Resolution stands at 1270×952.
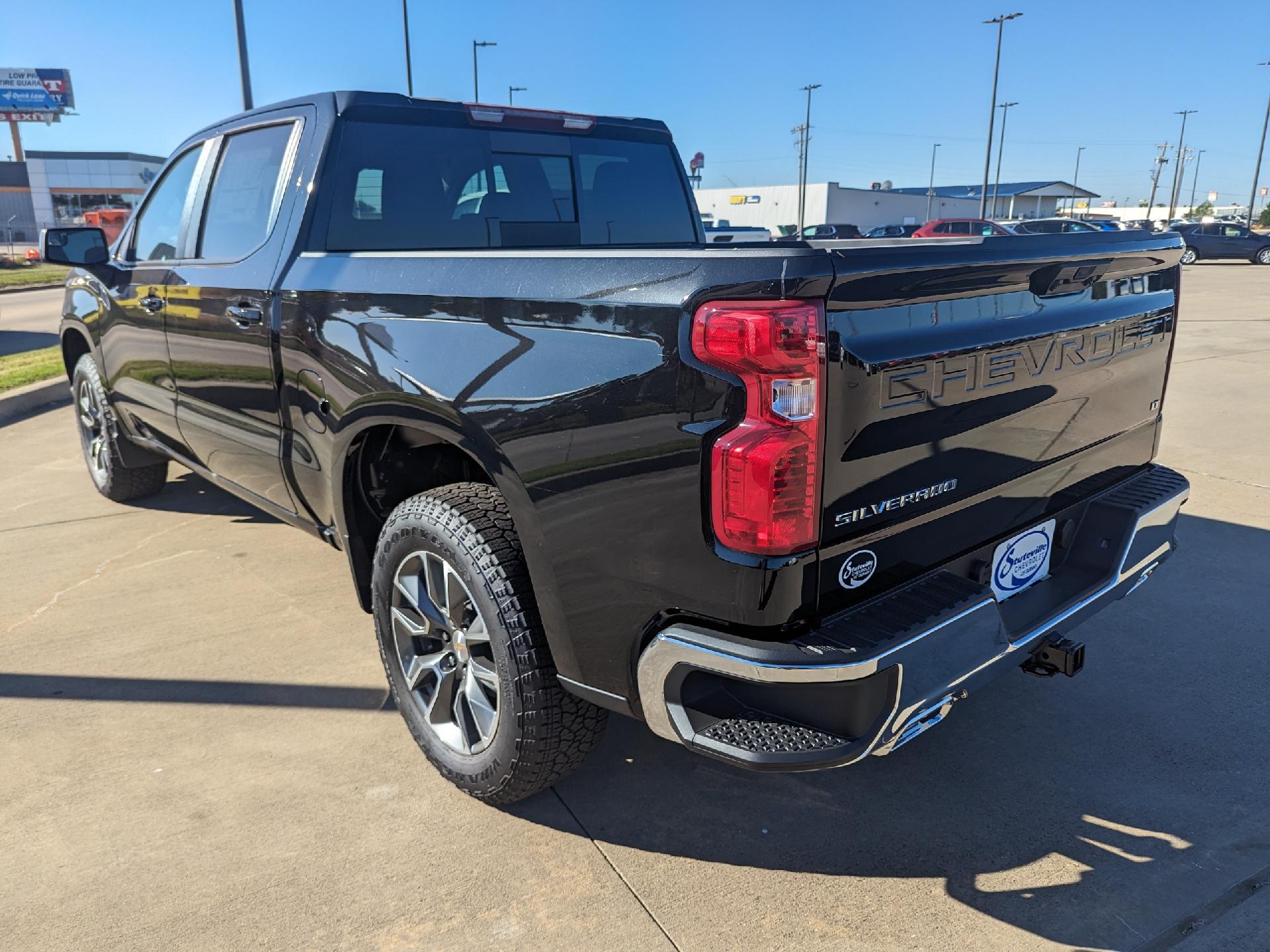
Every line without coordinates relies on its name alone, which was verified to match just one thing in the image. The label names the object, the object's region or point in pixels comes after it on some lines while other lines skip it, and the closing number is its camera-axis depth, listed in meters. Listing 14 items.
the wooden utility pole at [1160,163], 84.16
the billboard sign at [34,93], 78.19
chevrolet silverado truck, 1.90
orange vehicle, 37.69
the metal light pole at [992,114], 38.06
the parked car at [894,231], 32.88
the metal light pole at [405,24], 26.45
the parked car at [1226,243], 31.23
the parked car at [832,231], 30.00
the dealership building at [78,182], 62.78
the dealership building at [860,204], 72.62
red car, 24.44
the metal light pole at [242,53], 14.31
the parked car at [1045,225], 21.86
